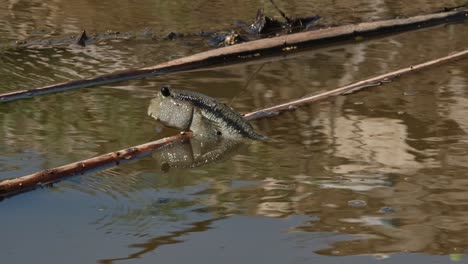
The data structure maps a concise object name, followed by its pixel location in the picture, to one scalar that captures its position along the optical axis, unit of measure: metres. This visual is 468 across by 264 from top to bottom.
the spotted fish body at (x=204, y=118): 11.09
